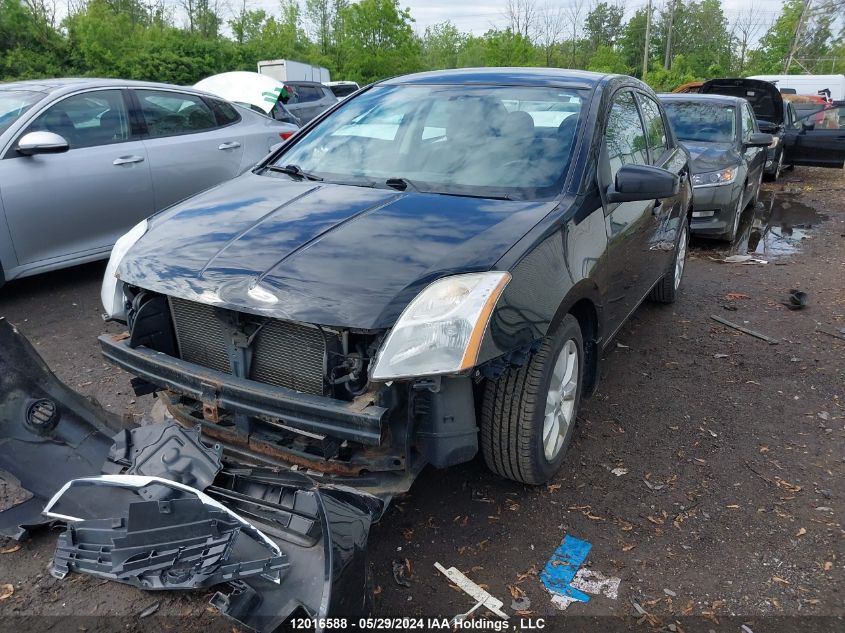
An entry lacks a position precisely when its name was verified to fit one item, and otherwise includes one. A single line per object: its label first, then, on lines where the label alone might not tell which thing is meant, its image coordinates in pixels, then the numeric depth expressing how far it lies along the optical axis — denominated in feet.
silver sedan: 16.15
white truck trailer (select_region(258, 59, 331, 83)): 77.51
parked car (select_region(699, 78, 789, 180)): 39.17
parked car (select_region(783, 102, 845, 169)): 39.86
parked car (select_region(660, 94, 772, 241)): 24.13
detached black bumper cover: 6.50
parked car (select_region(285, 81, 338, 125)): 53.36
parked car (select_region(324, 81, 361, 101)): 69.92
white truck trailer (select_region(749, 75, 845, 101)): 61.26
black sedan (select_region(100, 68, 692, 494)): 7.40
